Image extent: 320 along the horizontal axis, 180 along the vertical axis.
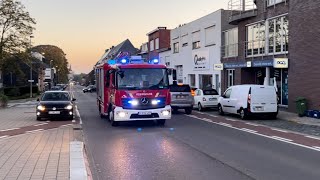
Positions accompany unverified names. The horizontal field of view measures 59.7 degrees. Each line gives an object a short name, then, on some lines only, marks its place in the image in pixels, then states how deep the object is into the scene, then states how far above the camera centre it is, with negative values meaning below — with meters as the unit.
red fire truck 10.92 -0.32
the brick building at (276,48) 14.42 +2.23
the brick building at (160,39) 39.41 +6.50
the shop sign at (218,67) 21.83 +1.31
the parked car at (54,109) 13.21 -1.17
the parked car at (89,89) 58.00 -1.00
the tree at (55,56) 84.16 +8.72
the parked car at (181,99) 16.06 -0.88
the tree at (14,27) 33.55 +7.03
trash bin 13.88 -1.13
